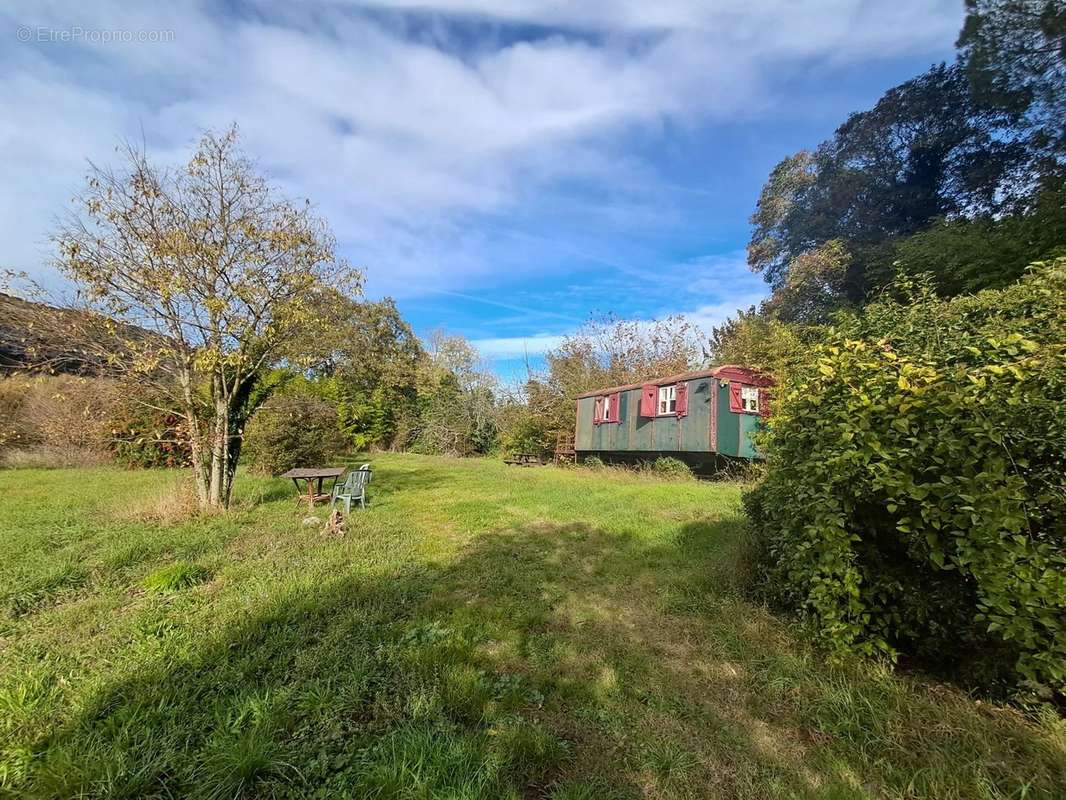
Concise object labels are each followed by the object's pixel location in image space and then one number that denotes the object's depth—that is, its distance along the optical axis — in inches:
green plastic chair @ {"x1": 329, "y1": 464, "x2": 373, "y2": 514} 271.3
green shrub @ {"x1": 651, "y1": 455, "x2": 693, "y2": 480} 481.6
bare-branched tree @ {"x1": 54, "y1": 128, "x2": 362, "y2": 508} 227.9
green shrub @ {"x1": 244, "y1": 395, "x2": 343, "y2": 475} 433.1
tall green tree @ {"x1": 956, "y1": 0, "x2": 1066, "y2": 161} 434.6
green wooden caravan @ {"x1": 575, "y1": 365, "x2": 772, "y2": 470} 440.5
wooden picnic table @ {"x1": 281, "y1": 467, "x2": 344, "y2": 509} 279.0
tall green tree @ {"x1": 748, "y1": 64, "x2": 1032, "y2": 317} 545.3
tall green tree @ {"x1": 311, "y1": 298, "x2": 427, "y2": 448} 885.2
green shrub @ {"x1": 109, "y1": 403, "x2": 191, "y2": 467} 437.4
